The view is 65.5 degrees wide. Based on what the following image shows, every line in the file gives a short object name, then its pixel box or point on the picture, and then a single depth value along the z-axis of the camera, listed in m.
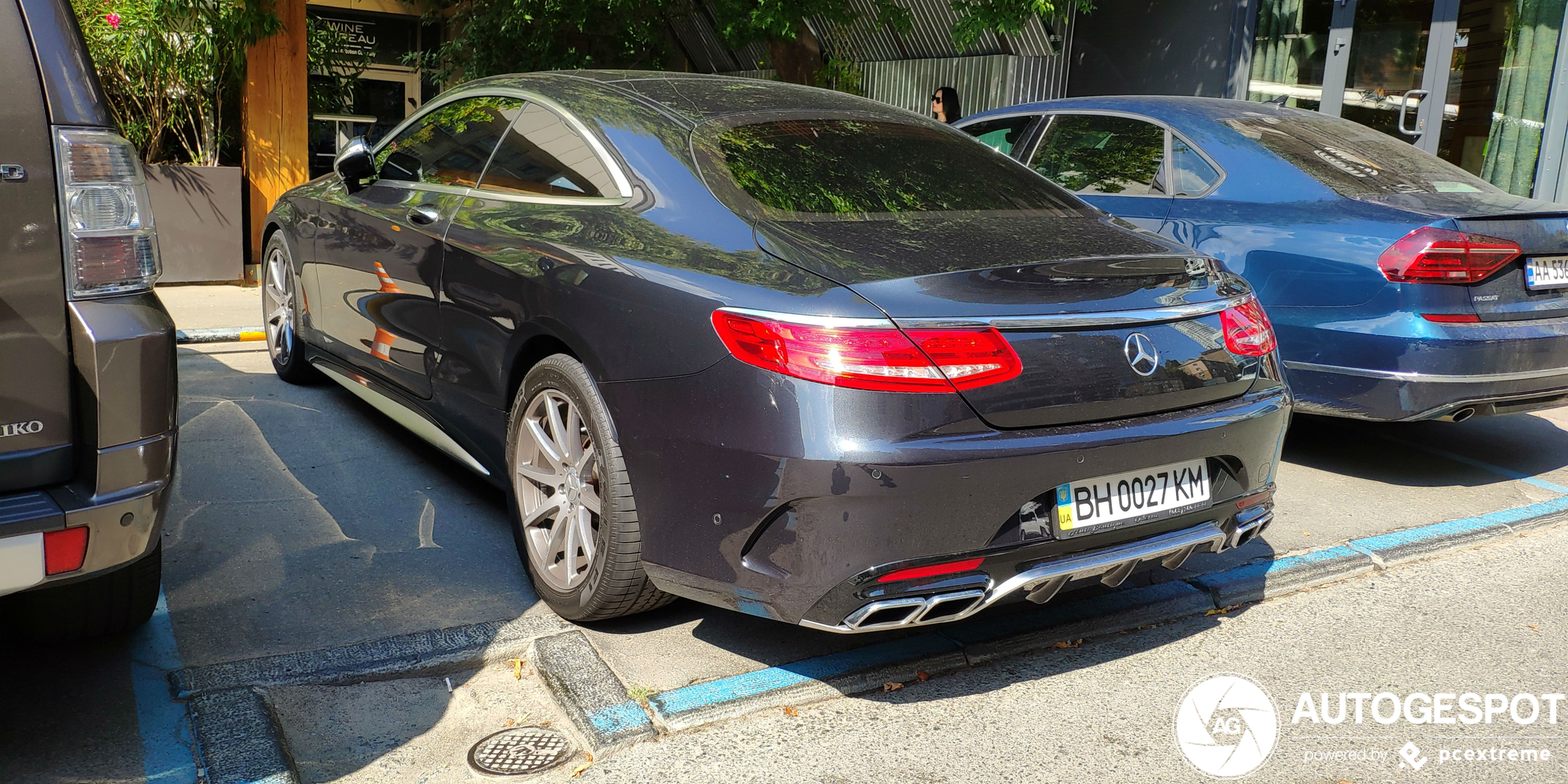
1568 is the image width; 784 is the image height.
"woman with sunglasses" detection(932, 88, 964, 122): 10.48
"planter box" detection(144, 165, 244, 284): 8.84
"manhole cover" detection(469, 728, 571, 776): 2.68
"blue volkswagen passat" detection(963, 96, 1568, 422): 4.66
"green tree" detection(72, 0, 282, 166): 8.45
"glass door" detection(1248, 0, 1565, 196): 9.66
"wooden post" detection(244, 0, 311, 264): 9.24
